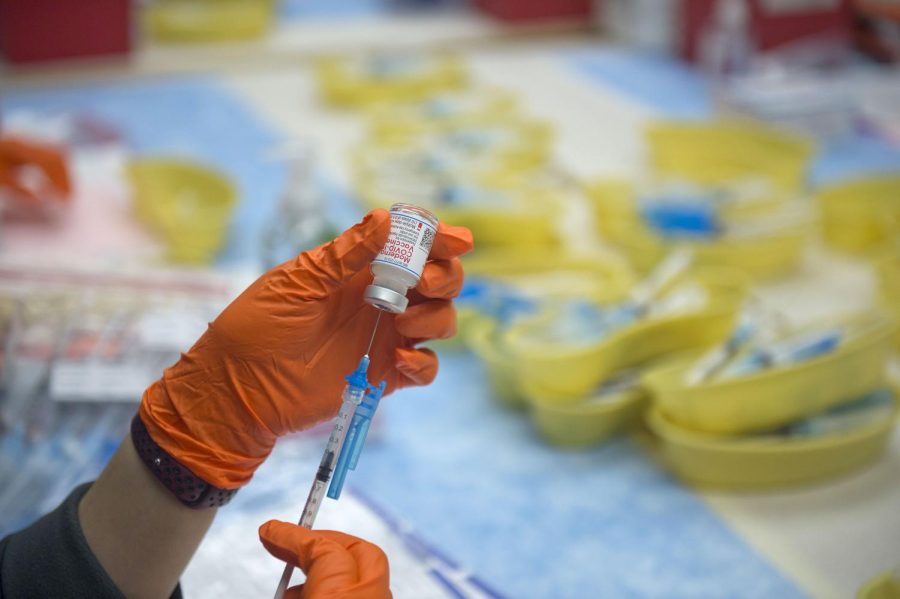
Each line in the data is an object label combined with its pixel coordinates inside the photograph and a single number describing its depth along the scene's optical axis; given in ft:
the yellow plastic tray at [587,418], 4.96
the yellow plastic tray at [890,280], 6.00
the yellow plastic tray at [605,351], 4.96
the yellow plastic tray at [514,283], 5.41
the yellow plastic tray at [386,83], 10.24
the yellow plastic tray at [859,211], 7.21
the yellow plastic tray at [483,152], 7.74
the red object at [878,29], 10.68
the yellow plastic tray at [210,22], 12.27
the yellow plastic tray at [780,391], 4.58
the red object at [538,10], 12.91
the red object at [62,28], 10.85
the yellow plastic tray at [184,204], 6.81
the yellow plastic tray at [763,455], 4.61
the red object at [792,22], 10.90
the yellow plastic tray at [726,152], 7.92
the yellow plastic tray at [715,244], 6.57
